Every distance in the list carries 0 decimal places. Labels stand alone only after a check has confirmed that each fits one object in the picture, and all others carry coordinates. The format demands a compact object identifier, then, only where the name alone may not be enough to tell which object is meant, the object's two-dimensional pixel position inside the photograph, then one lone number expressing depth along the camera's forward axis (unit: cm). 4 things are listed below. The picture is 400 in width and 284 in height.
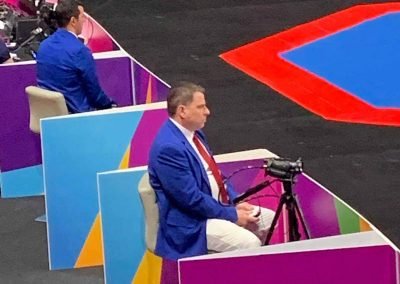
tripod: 987
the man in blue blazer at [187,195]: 985
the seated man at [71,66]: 1335
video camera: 975
